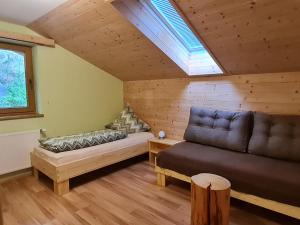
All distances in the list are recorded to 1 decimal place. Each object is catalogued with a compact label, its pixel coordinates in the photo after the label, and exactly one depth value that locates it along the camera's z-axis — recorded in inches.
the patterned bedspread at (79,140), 104.1
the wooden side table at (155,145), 131.9
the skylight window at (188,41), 99.6
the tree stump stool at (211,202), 60.8
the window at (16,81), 116.2
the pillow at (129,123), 144.6
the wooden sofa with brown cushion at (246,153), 71.4
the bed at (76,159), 97.5
